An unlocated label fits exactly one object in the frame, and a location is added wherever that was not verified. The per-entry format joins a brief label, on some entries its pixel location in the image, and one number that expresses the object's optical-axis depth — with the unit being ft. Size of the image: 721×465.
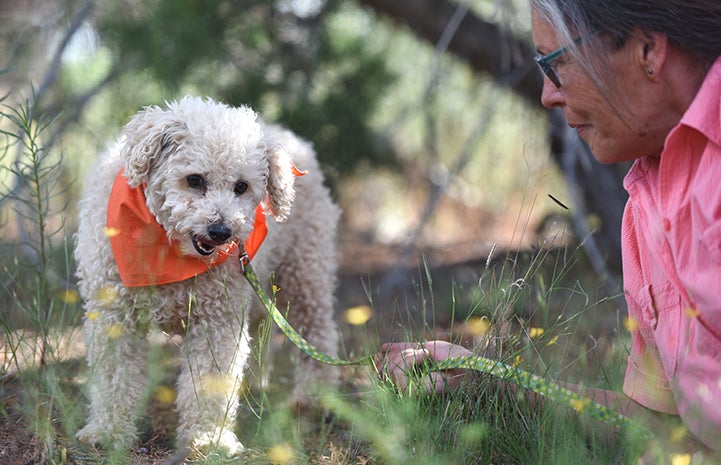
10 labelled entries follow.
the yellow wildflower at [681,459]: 7.03
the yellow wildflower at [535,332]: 9.50
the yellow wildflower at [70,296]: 10.54
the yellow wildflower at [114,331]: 9.81
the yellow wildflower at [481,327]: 9.59
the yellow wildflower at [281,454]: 8.06
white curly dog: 9.74
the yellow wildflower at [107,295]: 9.93
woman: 7.51
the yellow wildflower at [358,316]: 9.12
